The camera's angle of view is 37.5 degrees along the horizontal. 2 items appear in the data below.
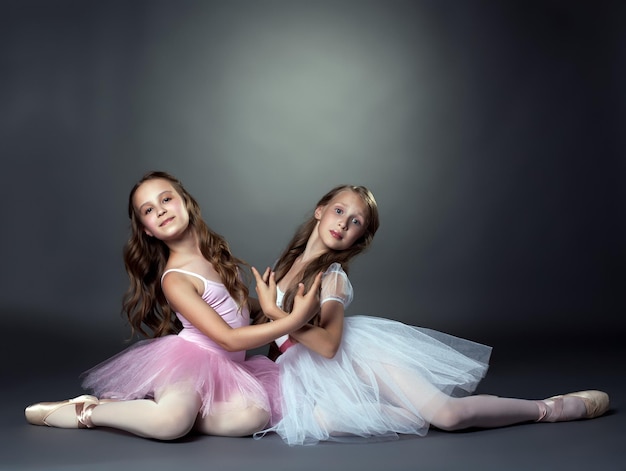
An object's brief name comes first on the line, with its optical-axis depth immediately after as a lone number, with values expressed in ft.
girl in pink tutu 11.68
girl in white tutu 11.79
